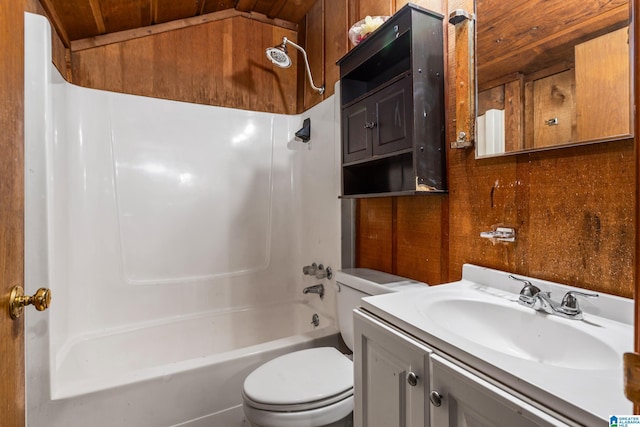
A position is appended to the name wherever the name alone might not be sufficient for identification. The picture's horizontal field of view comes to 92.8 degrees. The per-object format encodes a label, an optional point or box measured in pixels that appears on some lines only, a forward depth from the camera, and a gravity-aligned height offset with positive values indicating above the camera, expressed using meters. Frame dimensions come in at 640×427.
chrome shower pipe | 1.99 +0.99
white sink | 0.47 -0.28
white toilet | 1.05 -0.65
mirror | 0.76 +0.38
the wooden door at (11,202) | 0.55 +0.03
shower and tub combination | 1.19 -0.22
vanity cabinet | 0.51 -0.37
